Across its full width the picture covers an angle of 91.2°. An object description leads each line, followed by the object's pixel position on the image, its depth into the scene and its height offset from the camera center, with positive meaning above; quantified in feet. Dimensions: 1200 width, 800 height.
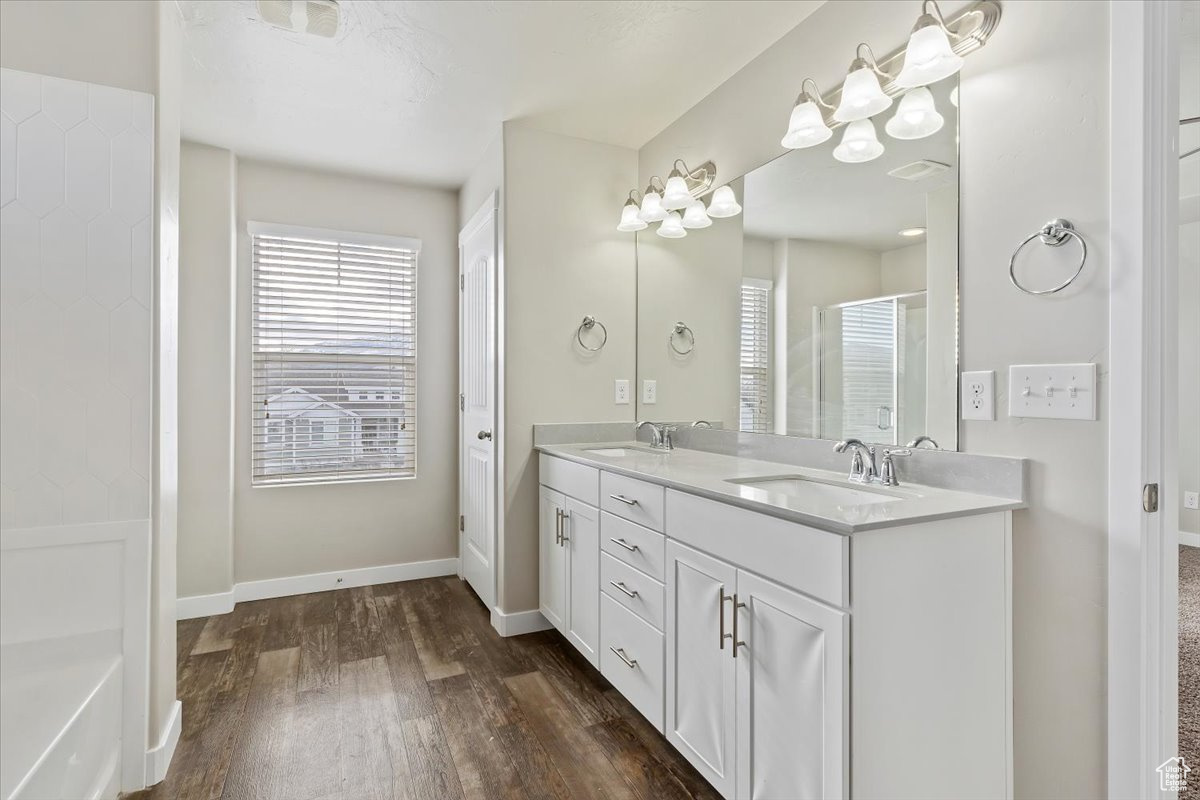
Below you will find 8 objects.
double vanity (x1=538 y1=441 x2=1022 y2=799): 3.86 -1.76
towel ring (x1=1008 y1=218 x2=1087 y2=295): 4.15 +1.19
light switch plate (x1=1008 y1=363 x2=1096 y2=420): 4.09 +0.07
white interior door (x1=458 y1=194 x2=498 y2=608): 9.57 -0.04
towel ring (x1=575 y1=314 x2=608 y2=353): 9.39 +1.17
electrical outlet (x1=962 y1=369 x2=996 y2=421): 4.69 +0.04
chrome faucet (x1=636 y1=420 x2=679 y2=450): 8.89 -0.55
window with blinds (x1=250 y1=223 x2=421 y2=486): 10.61 +0.81
